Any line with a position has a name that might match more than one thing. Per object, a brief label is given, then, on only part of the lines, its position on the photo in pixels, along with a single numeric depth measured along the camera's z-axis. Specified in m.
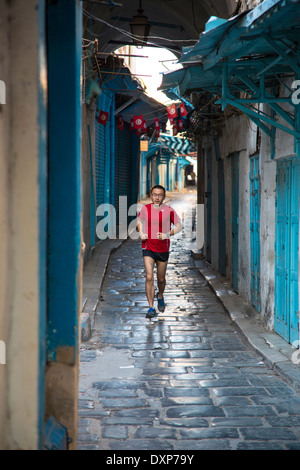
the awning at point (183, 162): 56.12
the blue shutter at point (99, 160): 16.00
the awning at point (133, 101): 16.59
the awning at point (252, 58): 4.90
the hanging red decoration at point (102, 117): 15.32
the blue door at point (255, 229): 8.63
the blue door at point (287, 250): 6.65
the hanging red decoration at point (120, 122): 19.55
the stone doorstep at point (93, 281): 7.46
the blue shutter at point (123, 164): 20.83
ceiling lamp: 11.09
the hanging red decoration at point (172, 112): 16.11
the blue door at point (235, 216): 10.58
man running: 8.55
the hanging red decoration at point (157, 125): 21.77
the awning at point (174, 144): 34.91
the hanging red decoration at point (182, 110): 15.51
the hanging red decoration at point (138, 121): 17.97
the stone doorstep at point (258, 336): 5.91
